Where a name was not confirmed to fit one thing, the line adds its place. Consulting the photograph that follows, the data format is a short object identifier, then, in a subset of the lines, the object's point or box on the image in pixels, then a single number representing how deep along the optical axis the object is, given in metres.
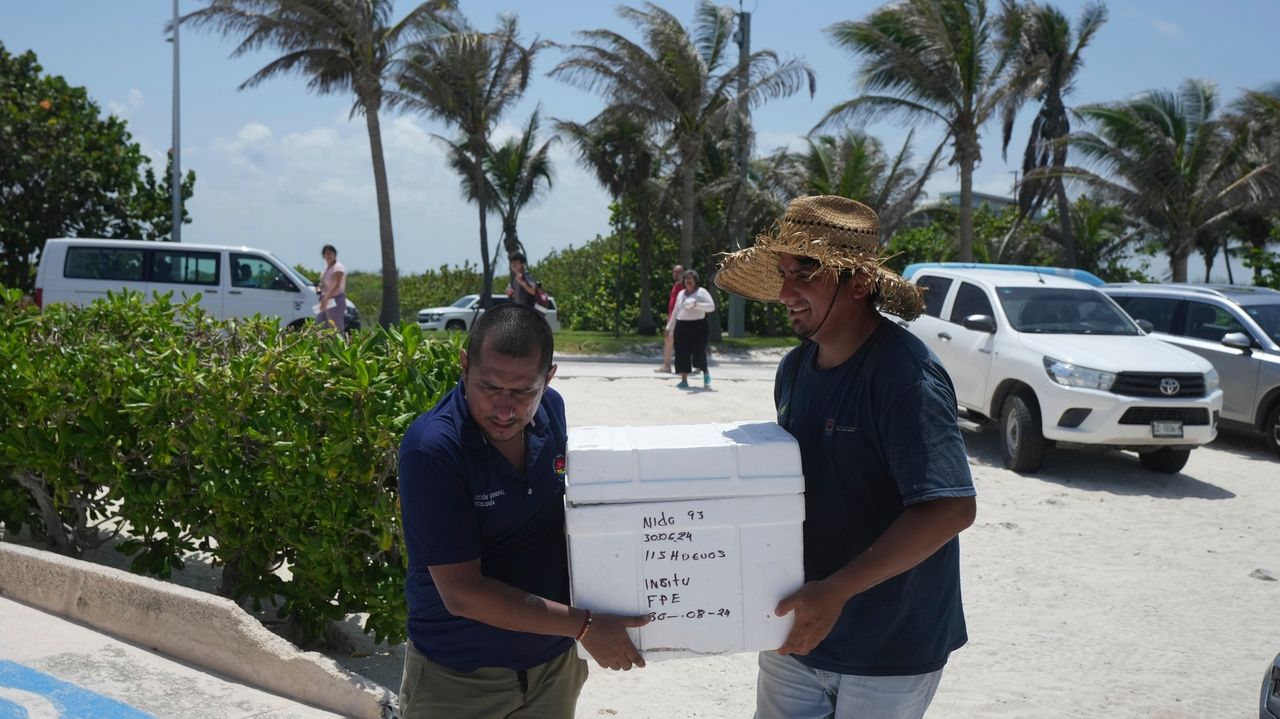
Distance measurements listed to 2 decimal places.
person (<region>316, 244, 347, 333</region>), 15.72
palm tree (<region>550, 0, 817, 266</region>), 23.95
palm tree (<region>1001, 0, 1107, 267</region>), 23.69
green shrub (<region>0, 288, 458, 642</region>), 4.13
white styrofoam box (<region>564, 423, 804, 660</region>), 2.18
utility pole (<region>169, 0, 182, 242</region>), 26.05
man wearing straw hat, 2.20
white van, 18.34
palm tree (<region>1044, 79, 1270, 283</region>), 26.08
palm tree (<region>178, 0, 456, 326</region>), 22.53
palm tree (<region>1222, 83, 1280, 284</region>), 25.25
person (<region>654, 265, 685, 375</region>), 15.78
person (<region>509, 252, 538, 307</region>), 14.79
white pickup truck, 9.16
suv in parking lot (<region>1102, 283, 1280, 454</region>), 10.96
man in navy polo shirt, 2.24
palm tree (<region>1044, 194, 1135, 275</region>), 34.94
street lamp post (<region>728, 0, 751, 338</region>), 24.66
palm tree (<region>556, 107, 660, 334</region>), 28.38
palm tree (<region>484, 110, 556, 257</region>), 32.41
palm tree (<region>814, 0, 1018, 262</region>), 22.75
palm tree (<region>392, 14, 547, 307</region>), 25.81
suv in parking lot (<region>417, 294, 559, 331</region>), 28.64
